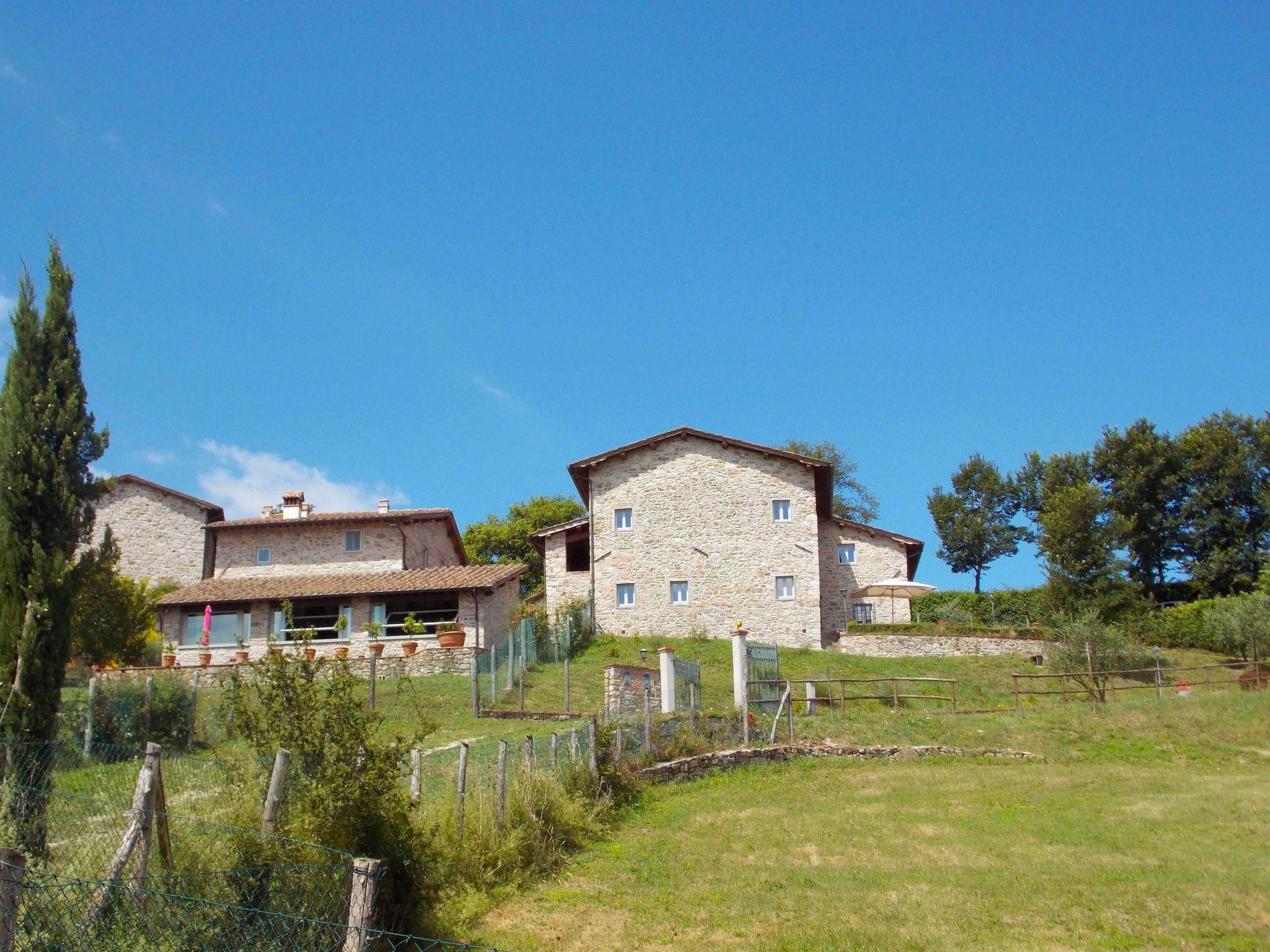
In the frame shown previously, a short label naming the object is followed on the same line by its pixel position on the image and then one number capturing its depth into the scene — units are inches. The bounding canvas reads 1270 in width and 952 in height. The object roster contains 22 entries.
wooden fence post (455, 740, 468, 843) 432.8
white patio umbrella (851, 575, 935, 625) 1482.5
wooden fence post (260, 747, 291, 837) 310.8
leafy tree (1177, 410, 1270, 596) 1772.9
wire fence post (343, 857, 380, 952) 245.0
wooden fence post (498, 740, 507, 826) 471.5
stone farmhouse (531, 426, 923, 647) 1459.2
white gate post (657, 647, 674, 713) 863.7
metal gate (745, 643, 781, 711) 915.4
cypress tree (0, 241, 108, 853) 481.1
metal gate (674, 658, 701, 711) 898.7
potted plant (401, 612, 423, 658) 1261.1
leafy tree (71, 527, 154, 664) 1147.3
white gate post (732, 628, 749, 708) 909.2
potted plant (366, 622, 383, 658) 1270.9
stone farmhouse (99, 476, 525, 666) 1298.0
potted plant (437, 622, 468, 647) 1196.5
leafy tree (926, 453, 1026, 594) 2252.7
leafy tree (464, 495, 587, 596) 2385.6
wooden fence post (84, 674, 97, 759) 680.4
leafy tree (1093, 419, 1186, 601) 1852.9
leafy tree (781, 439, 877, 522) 2460.6
